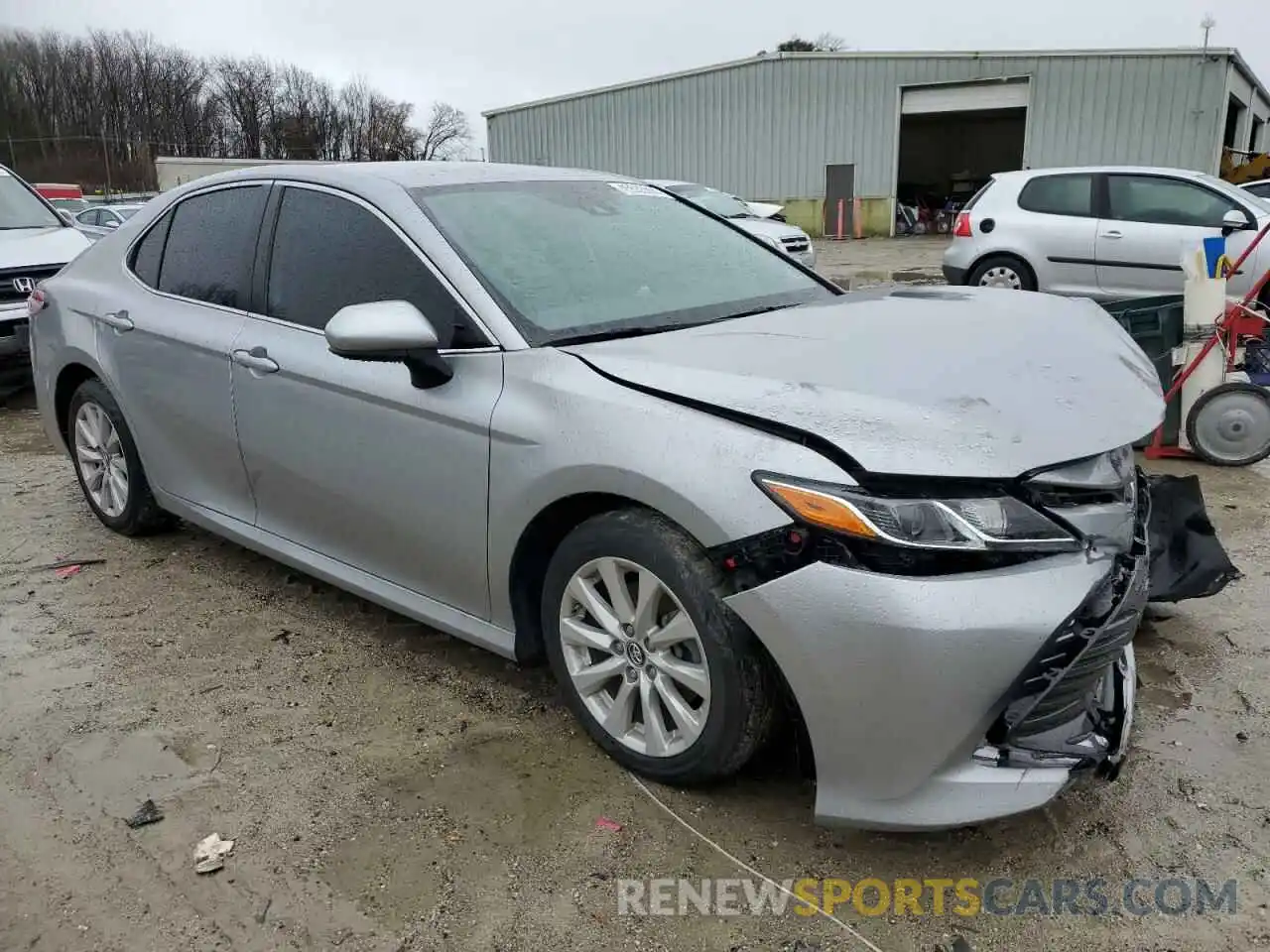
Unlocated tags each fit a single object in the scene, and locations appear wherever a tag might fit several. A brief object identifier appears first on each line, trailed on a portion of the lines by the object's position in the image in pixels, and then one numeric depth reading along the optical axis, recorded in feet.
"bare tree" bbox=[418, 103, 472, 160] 209.05
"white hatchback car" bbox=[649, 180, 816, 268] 42.29
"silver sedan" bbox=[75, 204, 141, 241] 57.41
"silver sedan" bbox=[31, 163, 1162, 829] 6.80
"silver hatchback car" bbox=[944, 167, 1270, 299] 30.17
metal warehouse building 76.02
